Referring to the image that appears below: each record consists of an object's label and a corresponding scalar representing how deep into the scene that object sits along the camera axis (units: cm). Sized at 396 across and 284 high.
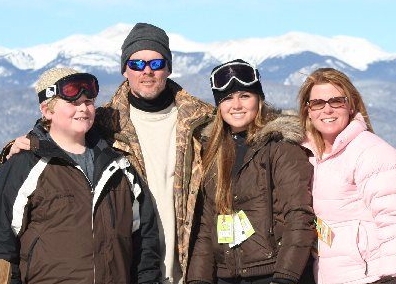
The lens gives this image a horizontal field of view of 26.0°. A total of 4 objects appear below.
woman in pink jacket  576
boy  594
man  674
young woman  602
